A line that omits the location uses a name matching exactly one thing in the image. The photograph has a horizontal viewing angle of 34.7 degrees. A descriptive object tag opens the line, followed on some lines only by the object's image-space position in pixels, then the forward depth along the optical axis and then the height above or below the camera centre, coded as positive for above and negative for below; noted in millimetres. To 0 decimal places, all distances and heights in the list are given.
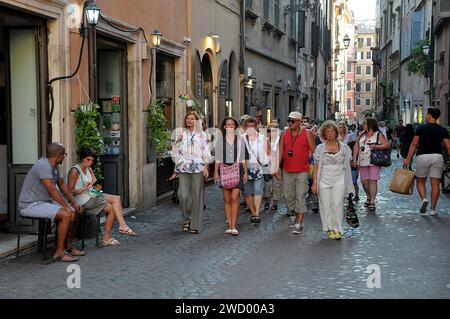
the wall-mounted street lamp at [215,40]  17141 +1880
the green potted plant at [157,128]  12609 -169
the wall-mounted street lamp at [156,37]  12602 +1425
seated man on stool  7684 -855
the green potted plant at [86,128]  9609 -127
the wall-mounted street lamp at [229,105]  19062 +348
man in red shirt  10086 -585
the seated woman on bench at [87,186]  8500 -801
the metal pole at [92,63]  10086 +786
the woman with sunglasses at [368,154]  12469 -628
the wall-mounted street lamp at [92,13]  9570 +1405
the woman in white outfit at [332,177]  9383 -782
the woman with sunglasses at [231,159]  9891 -570
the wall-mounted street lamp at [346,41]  49325 +5351
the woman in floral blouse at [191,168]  9938 -692
